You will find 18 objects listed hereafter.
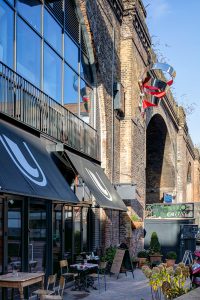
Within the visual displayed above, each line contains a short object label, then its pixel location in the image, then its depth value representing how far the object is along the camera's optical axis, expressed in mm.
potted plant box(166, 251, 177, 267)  18092
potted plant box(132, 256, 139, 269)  17188
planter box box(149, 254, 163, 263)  18000
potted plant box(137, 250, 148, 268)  17255
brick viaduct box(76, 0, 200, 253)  16203
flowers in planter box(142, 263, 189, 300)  7291
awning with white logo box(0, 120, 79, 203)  7480
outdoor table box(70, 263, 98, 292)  11827
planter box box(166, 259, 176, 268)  16775
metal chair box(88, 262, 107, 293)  12130
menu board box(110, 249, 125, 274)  14047
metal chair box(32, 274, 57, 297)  8725
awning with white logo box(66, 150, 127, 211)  12203
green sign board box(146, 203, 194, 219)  22516
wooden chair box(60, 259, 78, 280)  11668
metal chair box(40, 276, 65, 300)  8516
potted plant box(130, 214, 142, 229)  17906
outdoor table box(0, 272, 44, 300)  8266
